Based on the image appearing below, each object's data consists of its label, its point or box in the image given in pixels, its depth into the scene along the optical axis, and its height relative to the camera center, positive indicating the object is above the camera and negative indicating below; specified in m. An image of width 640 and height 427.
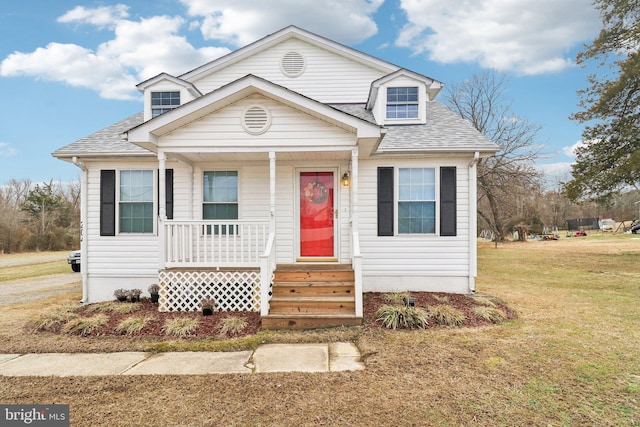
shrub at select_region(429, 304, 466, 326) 5.87 -1.69
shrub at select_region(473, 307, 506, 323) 6.10 -1.73
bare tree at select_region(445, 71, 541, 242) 20.67 +5.15
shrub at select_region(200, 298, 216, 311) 6.41 -1.59
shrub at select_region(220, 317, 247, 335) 5.50 -1.75
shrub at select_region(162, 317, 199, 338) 5.46 -1.75
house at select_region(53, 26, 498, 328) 7.23 +0.36
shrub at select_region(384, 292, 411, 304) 6.97 -1.64
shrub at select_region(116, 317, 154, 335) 5.62 -1.76
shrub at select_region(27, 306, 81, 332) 5.89 -1.79
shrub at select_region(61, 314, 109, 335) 5.66 -1.77
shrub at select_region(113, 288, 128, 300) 7.51 -1.63
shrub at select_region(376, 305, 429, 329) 5.70 -1.68
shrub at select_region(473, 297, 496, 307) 6.94 -1.73
